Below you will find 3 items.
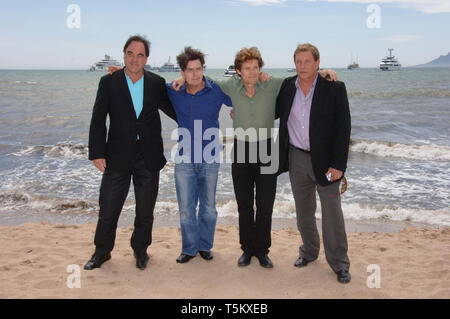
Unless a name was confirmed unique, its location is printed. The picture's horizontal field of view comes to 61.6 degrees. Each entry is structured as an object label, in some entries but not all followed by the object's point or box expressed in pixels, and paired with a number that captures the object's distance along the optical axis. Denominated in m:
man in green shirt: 3.69
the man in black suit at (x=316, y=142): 3.53
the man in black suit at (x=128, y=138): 3.77
